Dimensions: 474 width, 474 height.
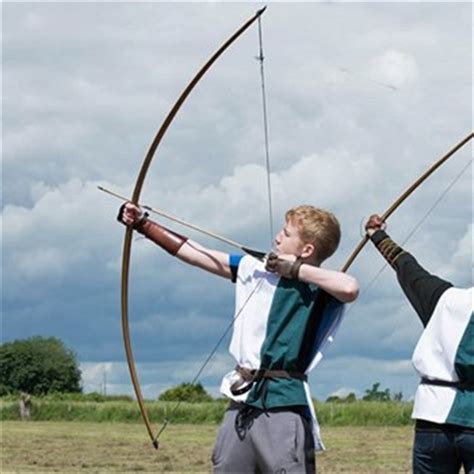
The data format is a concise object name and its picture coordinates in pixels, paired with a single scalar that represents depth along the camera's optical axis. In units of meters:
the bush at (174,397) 26.53
